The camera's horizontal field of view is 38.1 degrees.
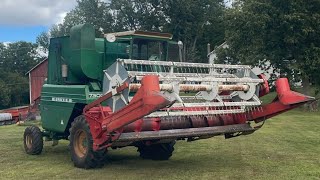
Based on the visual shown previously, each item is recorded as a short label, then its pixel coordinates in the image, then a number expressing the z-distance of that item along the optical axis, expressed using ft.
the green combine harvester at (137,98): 24.99
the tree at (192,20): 171.63
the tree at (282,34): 85.10
